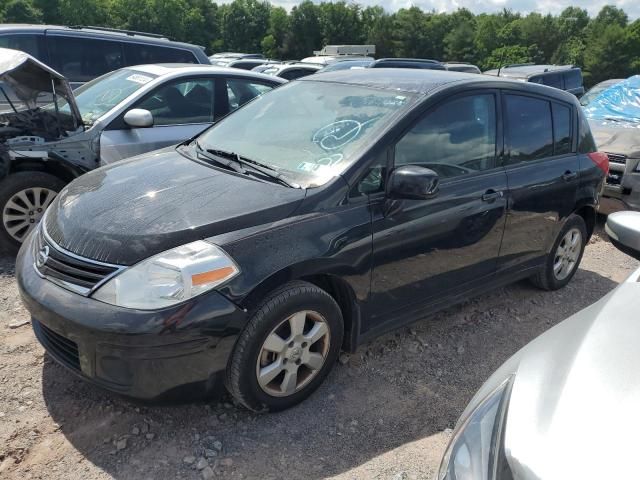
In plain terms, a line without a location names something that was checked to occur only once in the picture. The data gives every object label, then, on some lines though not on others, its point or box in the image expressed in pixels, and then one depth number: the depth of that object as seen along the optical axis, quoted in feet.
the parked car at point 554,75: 43.62
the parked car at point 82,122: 14.71
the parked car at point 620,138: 20.45
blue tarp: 24.58
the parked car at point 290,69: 45.63
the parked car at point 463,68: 59.15
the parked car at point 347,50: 102.27
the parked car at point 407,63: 49.99
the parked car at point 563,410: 4.51
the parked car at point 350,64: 52.98
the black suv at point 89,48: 22.85
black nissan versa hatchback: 7.89
